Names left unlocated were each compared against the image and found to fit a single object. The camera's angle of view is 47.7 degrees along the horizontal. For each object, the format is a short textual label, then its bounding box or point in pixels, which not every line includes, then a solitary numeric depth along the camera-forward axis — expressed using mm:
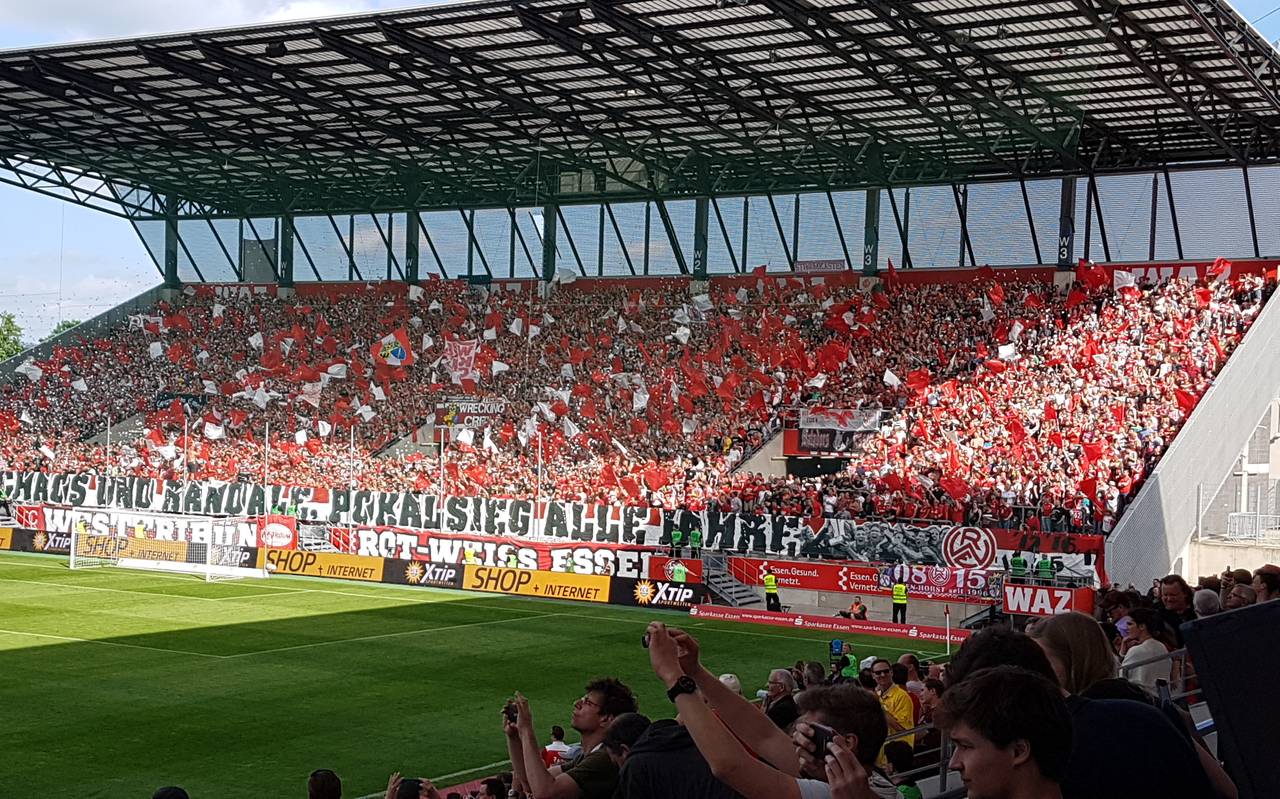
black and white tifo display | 35375
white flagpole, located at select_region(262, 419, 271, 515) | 47125
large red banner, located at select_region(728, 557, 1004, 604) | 34219
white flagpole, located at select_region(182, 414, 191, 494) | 50819
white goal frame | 42938
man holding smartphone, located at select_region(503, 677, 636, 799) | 6832
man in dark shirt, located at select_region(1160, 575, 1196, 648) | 12734
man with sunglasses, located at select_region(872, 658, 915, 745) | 12719
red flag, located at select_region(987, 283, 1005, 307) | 48094
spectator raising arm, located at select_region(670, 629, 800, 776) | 5309
